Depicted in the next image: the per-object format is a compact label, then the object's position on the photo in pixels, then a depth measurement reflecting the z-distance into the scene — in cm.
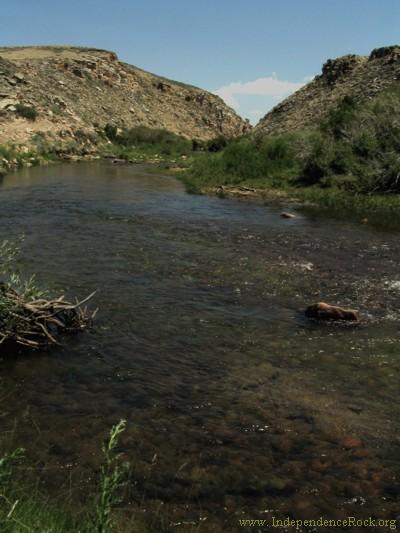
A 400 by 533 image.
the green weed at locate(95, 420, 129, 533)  269
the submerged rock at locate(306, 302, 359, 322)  944
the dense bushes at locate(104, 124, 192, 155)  6334
